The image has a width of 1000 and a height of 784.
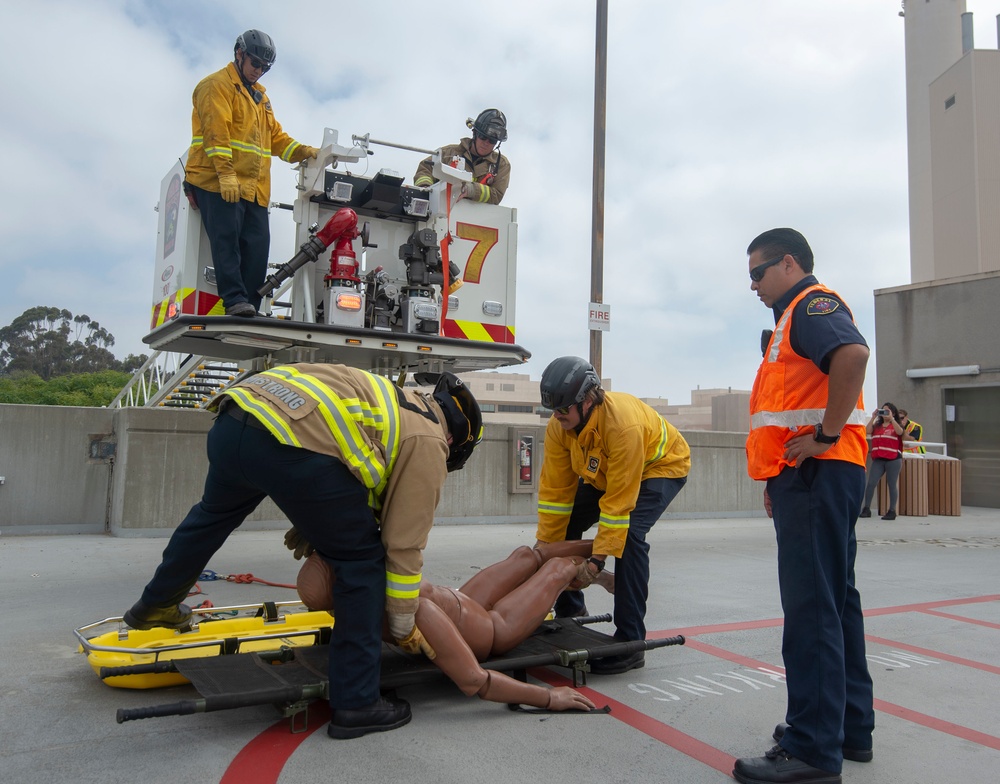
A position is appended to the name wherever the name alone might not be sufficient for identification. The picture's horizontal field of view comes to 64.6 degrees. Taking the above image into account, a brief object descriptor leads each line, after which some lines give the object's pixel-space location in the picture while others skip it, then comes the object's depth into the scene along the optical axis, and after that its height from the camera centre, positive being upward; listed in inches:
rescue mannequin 126.9 -27.0
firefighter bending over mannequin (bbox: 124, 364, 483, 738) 115.9 -3.4
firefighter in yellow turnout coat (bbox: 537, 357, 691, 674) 157.3 -1.5
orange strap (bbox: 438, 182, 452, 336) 232.5 +56.9
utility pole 459.2 +172.1
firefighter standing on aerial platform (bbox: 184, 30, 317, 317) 205.6 +76.4
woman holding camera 490.3 +11.5
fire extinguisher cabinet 400.2 +2.0
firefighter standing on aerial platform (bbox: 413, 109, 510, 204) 249.6 +98.5
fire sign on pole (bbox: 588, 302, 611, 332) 450.9 +83.0
